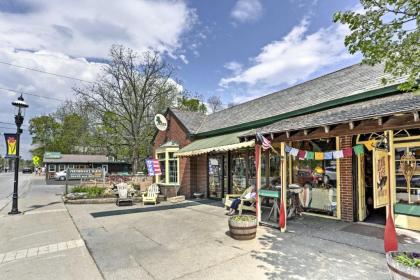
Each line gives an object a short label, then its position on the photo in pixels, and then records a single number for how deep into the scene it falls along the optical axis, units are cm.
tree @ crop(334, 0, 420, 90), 407
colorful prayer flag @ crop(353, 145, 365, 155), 603
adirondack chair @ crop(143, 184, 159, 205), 1234
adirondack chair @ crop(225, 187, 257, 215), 875
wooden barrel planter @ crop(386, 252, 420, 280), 285
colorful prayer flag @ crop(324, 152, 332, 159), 663
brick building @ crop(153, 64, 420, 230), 583
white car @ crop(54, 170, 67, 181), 3491
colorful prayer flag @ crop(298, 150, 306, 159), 700
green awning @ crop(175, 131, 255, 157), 907
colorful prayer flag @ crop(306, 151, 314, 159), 695
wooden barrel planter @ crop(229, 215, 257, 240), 602
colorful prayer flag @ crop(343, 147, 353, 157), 620
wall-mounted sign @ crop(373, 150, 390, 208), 625
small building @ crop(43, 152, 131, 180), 3850
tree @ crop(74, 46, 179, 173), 2528
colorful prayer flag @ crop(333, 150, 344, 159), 634
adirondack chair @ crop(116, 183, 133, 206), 1204
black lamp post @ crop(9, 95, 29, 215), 1052
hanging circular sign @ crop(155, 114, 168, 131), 1655
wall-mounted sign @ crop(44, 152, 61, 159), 3759
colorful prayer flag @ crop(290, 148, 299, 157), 697
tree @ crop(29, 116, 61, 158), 5391
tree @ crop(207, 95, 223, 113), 4818
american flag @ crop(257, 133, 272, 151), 710
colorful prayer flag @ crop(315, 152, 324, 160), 679
